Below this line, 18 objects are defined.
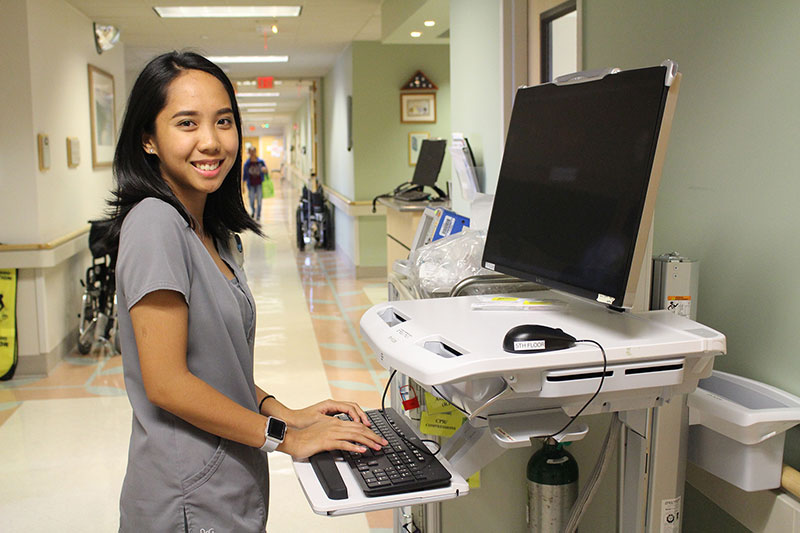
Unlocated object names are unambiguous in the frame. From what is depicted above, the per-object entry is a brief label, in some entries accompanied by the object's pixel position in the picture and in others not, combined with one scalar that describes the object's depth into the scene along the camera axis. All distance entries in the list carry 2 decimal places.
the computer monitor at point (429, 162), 6.56
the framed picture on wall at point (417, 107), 8.77
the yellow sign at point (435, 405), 1.88
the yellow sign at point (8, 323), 5.29
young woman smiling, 1.31
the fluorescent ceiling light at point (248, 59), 9.95
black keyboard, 1.32
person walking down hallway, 15.91
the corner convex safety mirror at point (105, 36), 7.00
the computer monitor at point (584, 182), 1.31
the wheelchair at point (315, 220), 11.26
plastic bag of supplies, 2.18
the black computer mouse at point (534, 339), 1.24
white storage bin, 1.47
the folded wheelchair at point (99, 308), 5.78
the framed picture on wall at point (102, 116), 6.90
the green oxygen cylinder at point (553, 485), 2.15
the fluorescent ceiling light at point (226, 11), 6.67
